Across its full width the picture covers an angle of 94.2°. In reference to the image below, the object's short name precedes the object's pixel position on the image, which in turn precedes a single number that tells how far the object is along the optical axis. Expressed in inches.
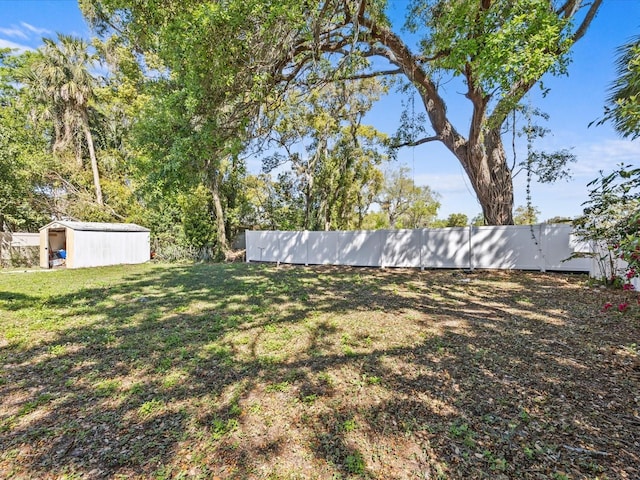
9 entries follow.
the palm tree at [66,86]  509.7
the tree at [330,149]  529.7
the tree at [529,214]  426.5
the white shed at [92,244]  419.2
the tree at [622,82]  158.7
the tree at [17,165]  480.4
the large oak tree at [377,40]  159.8
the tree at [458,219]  895.1
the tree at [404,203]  842.8
